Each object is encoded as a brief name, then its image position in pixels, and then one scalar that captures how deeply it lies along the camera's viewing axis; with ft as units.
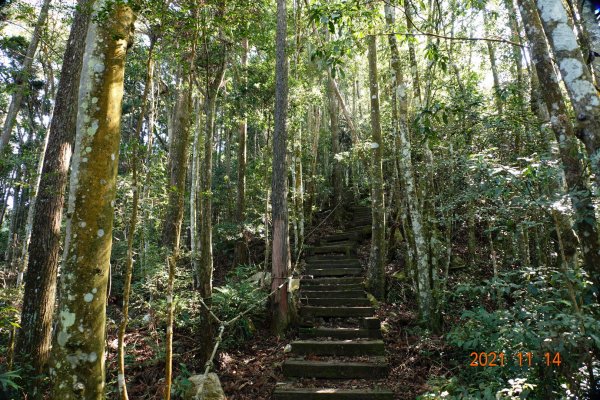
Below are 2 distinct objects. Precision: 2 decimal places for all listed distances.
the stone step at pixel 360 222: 44.36
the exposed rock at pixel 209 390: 14.32
